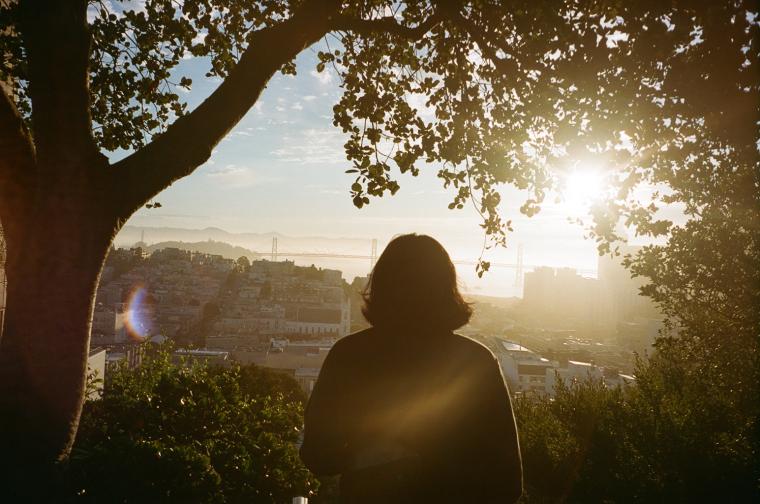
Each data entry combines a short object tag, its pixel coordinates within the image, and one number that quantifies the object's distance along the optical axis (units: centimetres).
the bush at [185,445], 366
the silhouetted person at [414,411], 158
